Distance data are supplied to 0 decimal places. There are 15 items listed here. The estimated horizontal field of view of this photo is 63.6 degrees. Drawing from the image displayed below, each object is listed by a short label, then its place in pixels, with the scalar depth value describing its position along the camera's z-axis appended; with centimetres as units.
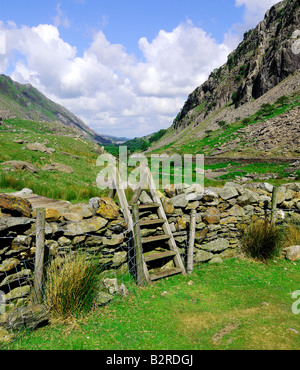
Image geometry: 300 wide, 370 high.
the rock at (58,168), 991
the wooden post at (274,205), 739
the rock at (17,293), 391
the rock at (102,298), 435
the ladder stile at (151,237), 536
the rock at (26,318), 346
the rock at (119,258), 536
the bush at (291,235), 747
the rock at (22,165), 866
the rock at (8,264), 386
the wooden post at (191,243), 616
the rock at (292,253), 689
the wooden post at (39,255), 395
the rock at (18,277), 388
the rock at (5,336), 332
